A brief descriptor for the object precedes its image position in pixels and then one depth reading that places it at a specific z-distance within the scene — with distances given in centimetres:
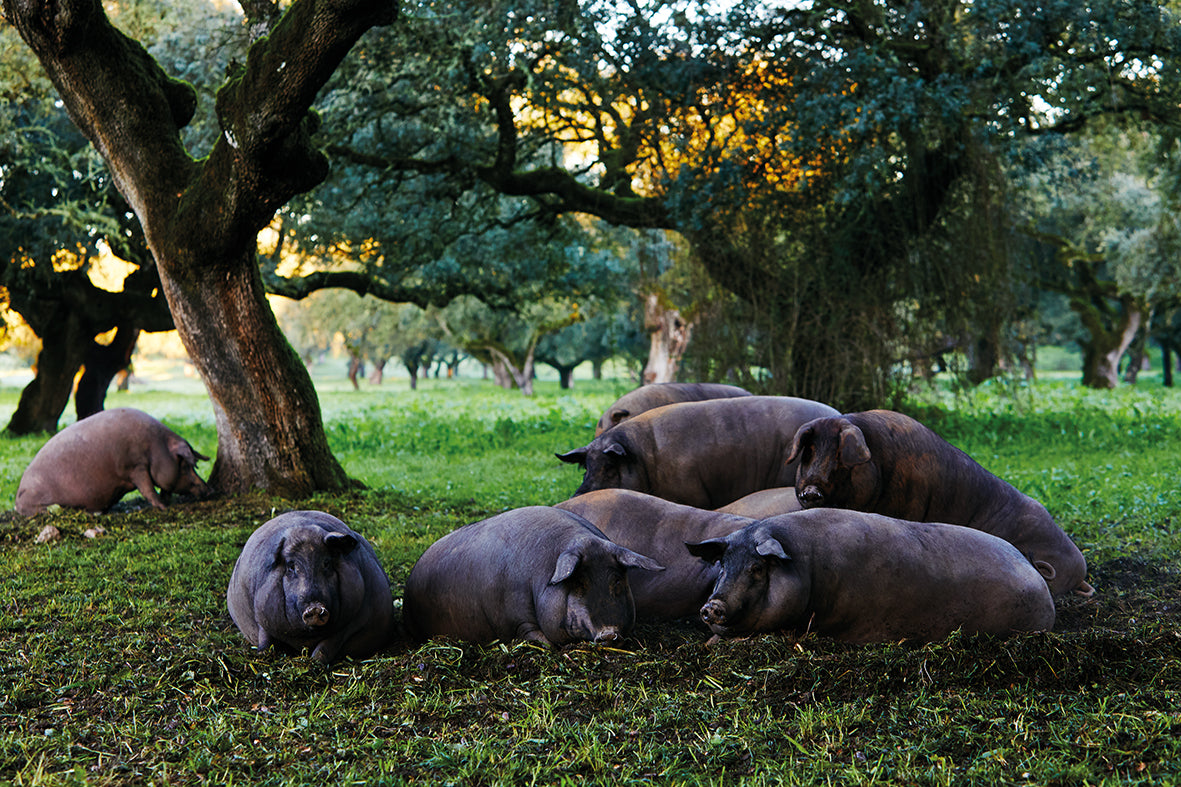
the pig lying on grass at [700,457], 798
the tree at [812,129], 1240
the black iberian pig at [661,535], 597
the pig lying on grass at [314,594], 517
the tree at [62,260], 1652
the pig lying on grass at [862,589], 520
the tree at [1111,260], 2758
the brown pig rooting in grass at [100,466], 941
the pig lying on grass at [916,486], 649
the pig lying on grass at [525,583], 523
